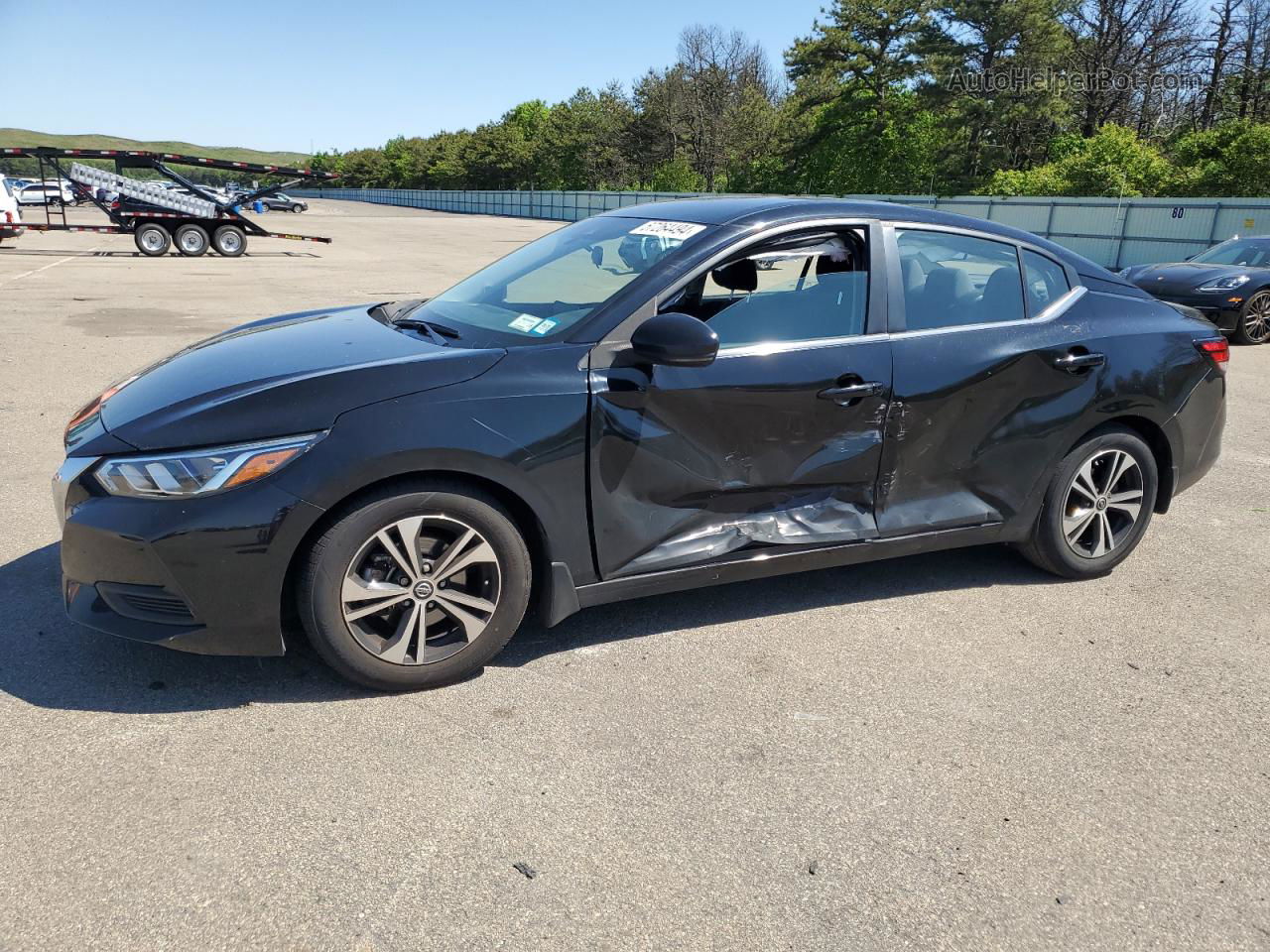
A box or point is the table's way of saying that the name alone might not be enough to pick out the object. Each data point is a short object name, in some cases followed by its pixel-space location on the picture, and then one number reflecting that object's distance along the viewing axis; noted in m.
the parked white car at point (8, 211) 22.17
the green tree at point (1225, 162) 28.36
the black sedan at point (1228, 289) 12.41
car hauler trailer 22.66
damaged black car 2.95
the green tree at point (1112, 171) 32.22
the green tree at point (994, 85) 44.91
